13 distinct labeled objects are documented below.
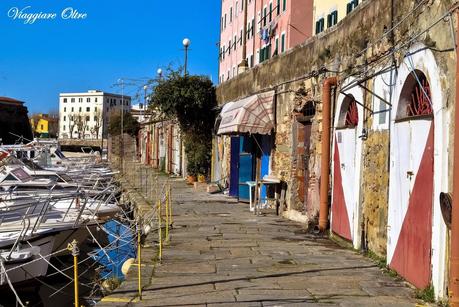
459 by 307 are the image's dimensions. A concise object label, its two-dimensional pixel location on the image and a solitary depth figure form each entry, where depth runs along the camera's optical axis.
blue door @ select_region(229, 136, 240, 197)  18.11
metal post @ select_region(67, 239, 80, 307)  5.14
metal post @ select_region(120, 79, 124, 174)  33.16
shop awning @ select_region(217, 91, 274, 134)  14.53
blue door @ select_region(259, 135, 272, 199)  15.38
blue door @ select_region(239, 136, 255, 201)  16.88
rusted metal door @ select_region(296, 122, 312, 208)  12.64
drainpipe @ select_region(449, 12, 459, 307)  5.19
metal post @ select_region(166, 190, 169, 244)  10.03
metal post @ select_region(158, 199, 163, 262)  8.21
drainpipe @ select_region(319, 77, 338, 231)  10.68
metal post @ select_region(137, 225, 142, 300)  6.16
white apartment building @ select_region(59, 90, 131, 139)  138.06
